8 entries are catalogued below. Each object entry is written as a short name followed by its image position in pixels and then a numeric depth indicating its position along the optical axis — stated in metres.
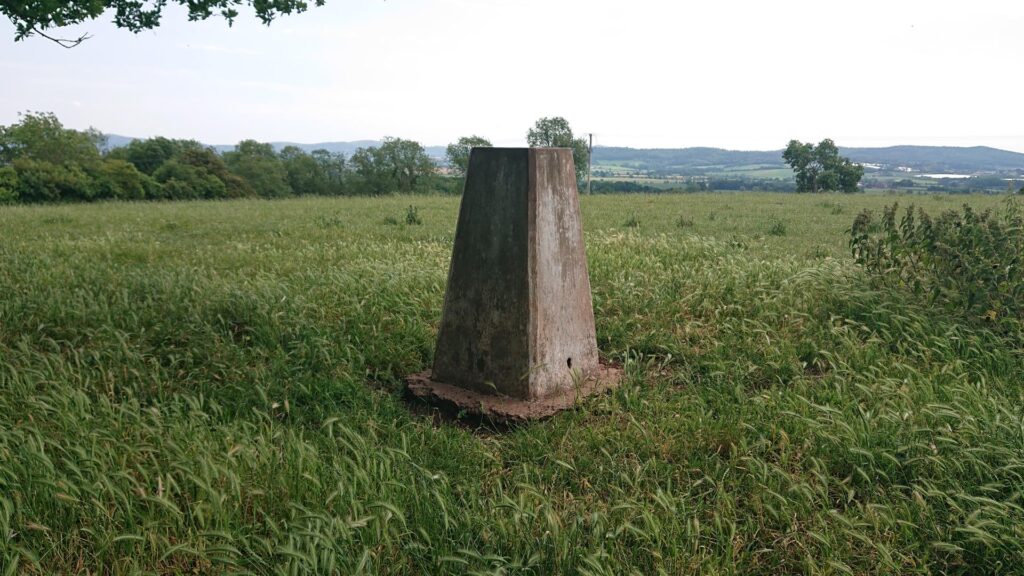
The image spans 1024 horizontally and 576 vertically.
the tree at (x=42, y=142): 53.28
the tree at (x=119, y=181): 31.55
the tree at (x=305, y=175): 62.66
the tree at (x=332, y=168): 62.28
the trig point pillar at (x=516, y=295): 4.66
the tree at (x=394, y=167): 61.84
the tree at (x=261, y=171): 55.16
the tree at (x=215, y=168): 42.00
